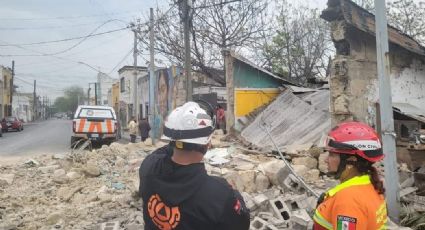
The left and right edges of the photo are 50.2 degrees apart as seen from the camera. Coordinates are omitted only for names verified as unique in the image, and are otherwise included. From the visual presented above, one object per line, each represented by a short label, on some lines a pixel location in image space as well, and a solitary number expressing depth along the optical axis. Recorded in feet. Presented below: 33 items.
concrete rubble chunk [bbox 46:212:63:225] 22.90
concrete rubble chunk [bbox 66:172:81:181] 33.41
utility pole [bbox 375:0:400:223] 18.89
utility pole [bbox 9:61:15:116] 194.14
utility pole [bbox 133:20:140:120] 84.43
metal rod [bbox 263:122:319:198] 21.76
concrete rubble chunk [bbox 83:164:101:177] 34.73
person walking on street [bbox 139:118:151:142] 69.92
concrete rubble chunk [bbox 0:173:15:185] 33.27
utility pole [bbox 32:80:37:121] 291.22
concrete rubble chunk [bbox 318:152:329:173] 28.09
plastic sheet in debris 33.95
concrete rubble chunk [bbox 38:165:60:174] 38.17
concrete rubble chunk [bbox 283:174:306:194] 23.91
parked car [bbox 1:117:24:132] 126.11
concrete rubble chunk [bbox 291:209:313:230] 15.44
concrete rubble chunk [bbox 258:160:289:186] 25.19
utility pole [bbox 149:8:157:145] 68.54
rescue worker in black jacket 7.08
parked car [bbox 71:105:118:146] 64.95
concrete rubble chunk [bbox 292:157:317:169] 28.99
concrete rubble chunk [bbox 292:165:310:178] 26.74
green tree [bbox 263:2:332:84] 84.79
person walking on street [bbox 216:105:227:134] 62.64
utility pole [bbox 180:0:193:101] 53.83
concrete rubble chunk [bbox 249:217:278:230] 16.07
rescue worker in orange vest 6.70
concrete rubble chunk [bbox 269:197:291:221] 18.01
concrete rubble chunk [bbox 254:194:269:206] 19.09
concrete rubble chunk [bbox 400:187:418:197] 20.59
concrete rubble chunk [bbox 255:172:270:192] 25.13
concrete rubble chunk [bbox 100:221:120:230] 18.98
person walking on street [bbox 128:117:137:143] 73.00
